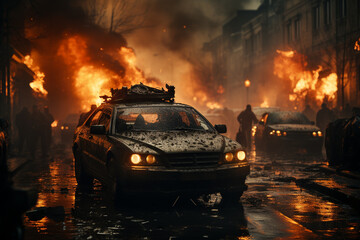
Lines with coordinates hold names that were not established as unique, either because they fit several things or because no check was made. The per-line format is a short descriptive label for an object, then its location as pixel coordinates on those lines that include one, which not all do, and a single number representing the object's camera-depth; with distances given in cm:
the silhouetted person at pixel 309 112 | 3092
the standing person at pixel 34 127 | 2145
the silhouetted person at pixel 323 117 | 2577
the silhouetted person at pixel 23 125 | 2206
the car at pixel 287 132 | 2073
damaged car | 839
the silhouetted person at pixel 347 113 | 2957
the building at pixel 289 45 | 3503
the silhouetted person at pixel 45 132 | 2145
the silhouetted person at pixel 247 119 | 2425
